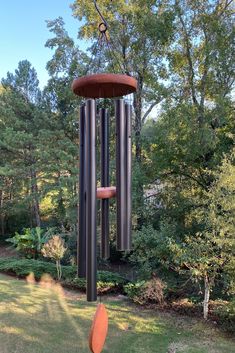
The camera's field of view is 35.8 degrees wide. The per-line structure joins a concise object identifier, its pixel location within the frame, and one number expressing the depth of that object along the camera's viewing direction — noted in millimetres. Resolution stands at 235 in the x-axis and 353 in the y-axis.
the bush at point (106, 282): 10024
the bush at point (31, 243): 13812
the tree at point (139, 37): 11188
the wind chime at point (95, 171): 2949
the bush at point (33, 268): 11227
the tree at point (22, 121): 15641
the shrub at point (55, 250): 10875
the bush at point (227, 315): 7121
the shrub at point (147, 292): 8656
